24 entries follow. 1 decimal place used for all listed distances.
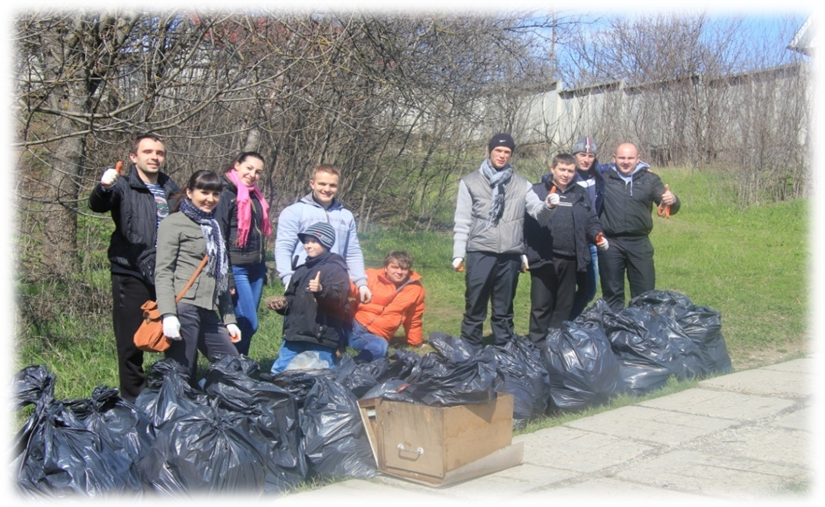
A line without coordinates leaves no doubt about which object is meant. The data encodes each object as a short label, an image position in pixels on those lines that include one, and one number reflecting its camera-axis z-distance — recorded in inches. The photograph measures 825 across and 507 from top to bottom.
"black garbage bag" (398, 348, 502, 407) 168.4
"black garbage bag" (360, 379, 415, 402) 179.3
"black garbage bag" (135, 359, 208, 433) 155.4
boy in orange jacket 269.9
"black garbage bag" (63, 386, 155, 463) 150.7
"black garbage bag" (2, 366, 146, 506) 137.5
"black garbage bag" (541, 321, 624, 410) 224.1
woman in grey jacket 188.1
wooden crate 164.6
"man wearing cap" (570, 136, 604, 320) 291.6
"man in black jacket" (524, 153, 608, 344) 274.2
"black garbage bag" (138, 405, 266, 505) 143.7
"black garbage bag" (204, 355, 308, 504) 160.4
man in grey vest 263.0
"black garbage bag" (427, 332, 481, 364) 195.6
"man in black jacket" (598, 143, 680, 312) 291.1
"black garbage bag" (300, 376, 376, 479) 171.9
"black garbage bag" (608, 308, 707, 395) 243.4
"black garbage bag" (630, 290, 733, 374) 262.5
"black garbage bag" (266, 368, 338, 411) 178.4
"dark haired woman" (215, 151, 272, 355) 228.2
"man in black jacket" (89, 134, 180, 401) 194.1
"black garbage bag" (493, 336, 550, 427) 210.7
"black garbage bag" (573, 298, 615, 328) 244.1
